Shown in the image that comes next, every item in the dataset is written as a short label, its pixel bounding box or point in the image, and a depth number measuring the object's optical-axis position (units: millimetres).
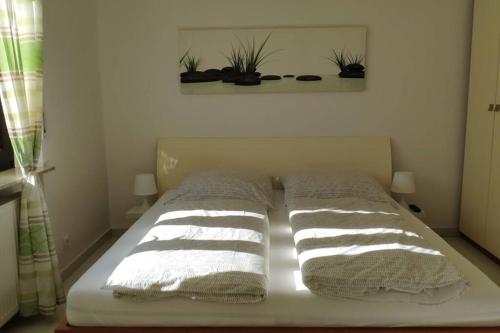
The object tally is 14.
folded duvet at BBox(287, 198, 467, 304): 1677
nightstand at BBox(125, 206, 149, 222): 3324
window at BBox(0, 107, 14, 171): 2376
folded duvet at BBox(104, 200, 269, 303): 1661
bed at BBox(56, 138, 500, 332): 1626
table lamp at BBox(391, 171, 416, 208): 3230
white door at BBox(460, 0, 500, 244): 2982
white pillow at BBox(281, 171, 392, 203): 2877
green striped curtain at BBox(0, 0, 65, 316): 2137
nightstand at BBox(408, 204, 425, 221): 3277
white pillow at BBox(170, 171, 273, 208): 2863
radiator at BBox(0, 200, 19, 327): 2098
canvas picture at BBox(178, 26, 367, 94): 3342
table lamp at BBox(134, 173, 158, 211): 3318
